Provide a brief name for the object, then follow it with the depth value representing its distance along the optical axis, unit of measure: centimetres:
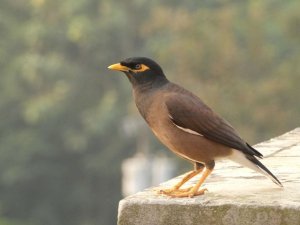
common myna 1298
